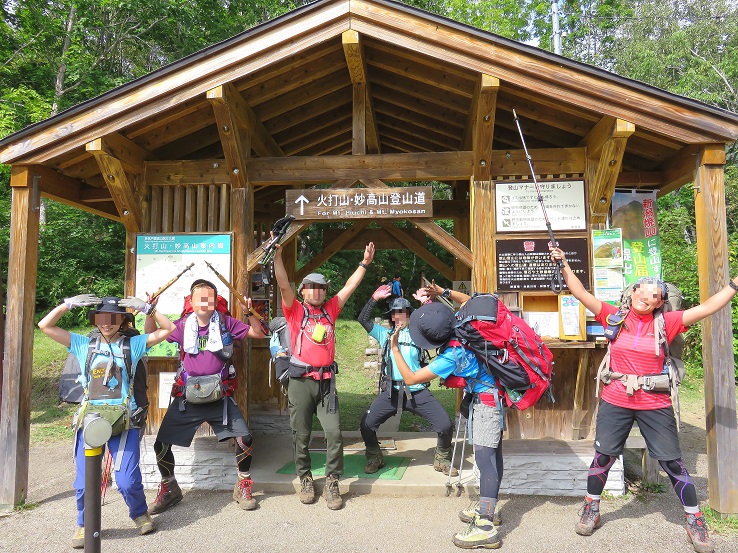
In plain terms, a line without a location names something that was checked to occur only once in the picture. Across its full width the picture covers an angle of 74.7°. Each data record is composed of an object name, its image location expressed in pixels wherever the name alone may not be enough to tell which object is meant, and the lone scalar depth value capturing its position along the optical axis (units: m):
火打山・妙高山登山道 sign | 5.41
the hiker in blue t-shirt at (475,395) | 3.86
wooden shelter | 4.69
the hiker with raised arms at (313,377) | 4.74
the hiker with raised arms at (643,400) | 3.89
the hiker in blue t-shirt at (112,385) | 3.97
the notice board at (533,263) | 5.34
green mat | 5.31
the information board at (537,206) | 5.41
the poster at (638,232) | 5.54
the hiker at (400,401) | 5.30
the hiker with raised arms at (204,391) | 4.55
